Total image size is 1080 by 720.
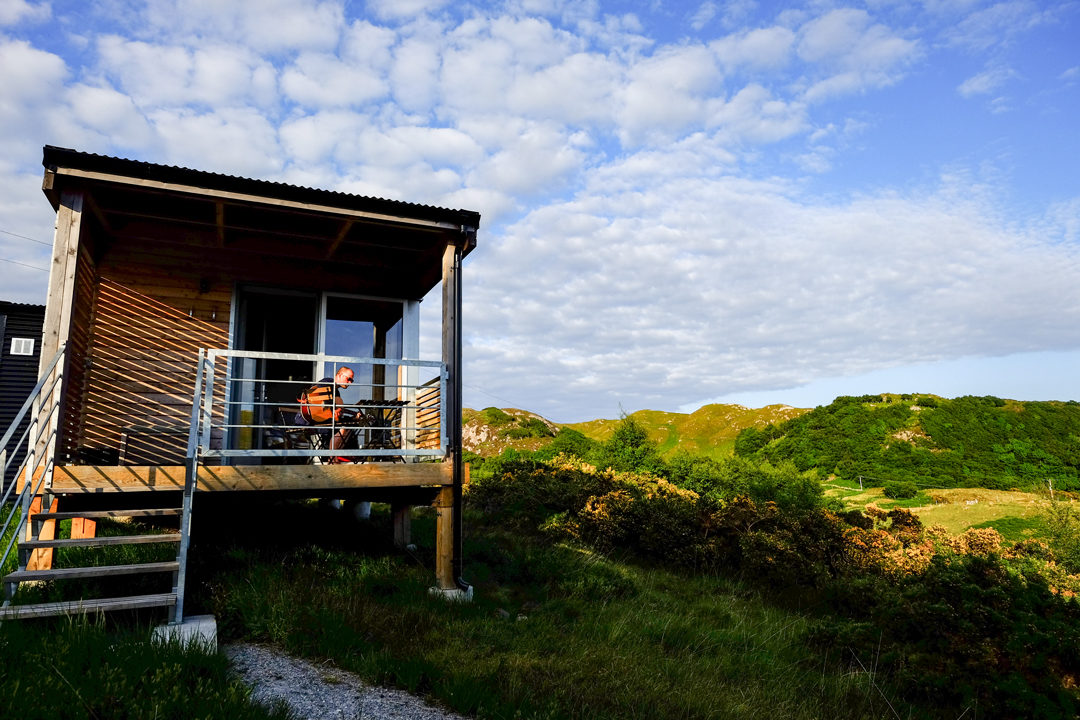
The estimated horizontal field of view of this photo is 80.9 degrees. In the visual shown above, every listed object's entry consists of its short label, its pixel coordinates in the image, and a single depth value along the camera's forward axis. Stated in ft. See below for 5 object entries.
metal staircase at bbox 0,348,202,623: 15.43
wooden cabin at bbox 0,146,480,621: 20.25
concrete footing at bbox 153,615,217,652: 14.88
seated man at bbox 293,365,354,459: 24.63
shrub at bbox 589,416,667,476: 57.00
